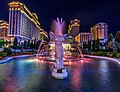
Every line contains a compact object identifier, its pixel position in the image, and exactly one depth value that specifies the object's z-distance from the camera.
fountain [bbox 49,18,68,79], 5.76
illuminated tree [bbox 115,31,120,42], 33.93
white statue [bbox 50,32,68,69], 6.02
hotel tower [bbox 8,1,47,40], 72.91
